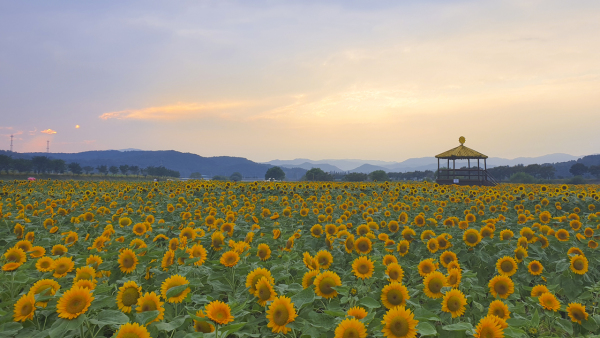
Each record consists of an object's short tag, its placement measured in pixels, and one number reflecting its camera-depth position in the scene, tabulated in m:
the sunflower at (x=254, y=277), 3.03
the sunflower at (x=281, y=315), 2.49
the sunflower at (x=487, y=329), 2.44
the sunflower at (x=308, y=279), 3.20
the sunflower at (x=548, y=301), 3.54
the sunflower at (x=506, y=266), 4.37
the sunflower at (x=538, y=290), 3.78
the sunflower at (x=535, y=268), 4.57
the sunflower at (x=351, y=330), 2.30
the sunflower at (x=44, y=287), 2.71
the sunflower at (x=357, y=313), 2.58
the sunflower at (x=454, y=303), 2.95
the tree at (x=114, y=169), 183.52
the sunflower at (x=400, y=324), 2.40
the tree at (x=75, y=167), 158.38
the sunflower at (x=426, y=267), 3.83
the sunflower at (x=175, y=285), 2.81
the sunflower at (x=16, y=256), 3.54
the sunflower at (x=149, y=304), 2.64
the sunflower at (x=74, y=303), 2.31
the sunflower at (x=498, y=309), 3.07
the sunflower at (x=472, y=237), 5.30
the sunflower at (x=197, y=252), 4.07
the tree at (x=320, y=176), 74.19
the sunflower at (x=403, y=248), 4.83
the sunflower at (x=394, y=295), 2.97
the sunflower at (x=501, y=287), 3.73
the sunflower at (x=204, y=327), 2.57
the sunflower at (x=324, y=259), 3.74
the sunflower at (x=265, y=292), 2.83
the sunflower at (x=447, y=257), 4.29
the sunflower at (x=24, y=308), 2.52
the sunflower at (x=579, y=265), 4.43
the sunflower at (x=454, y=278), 3.40
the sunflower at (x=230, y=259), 3.46
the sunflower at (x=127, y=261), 3.72
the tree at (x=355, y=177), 72.48
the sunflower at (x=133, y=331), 2.13
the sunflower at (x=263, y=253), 4.20
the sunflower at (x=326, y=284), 3.02
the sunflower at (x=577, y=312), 3.55
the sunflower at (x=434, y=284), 3.26
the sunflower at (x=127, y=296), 2.77
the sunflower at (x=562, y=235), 5.72
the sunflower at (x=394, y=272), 3.55
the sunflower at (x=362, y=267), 3.49
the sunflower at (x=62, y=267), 3.35
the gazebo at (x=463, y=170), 33.50
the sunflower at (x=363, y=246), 4.43
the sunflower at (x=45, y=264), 3.48
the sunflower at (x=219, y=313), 2.33
